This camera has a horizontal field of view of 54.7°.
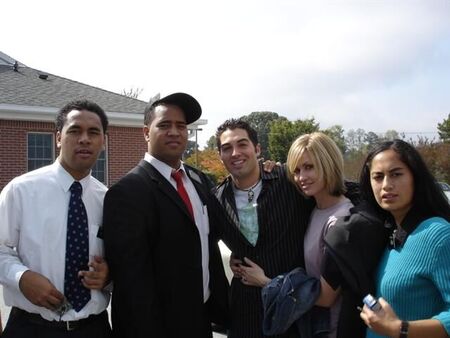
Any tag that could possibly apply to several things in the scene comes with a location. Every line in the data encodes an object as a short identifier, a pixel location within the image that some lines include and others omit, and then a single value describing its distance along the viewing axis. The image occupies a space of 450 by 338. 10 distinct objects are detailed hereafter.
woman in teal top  1.84
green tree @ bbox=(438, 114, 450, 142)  38.11
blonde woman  2.59
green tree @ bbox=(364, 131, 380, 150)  60.50
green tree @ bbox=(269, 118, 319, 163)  37.72
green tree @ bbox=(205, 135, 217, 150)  51.91
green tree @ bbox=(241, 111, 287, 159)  68.56
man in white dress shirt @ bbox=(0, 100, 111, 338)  2.24
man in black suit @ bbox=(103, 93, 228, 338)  2.37
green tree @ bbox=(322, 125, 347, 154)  49.22
